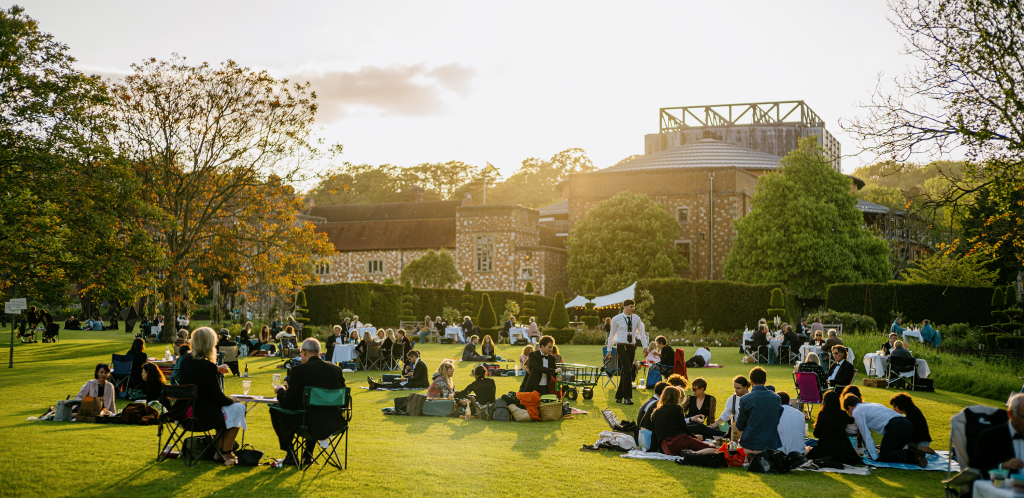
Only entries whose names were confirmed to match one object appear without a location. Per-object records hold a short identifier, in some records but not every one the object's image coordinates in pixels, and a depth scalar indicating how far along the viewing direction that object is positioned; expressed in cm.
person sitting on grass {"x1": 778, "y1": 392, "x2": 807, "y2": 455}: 838
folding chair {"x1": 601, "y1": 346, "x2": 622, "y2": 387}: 1526
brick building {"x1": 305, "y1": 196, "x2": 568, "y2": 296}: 5209
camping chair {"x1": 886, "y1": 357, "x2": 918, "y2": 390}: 1545
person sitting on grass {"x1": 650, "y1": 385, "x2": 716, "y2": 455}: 851
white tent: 3497
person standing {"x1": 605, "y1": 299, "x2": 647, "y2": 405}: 1282
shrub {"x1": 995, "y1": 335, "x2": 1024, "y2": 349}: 2377
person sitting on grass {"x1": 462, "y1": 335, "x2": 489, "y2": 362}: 2145
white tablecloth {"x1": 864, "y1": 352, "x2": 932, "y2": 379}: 1554
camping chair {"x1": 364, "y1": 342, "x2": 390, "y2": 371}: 1845
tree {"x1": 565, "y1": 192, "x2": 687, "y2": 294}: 4544
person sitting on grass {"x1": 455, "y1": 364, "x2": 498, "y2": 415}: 1148
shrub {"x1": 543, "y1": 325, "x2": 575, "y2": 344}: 3068
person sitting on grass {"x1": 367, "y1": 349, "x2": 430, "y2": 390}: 1434
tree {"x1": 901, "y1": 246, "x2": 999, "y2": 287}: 4109
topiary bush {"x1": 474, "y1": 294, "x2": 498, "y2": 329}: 3269
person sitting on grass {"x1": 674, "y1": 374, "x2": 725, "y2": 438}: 995
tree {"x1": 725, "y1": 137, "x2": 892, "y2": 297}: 4016
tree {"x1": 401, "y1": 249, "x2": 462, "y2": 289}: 4956
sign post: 1617
